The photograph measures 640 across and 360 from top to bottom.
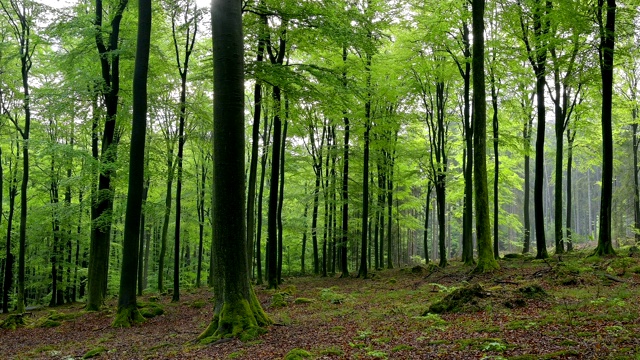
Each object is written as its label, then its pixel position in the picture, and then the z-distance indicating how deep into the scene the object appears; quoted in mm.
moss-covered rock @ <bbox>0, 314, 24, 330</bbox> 13422
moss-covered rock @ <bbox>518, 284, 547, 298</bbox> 7578
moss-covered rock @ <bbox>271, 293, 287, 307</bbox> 11750
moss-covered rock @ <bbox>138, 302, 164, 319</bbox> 11828
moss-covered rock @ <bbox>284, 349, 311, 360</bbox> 5219
